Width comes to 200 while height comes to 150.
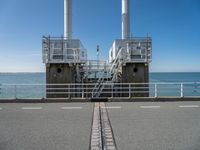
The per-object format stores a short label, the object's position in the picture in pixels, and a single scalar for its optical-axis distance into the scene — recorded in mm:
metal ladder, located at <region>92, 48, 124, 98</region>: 18834
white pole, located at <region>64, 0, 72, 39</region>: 22900
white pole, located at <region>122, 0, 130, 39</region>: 23859
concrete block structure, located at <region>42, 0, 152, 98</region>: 18438
